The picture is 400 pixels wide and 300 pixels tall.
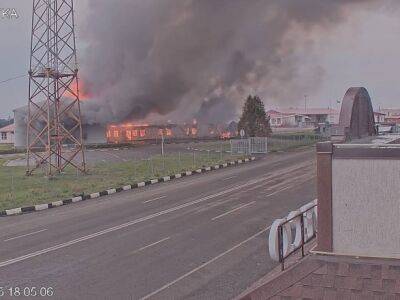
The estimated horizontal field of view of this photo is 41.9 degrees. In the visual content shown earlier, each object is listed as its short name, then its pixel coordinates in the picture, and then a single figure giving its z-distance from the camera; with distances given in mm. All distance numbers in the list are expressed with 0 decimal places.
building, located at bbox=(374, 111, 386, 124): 100962
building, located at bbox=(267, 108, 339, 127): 111556
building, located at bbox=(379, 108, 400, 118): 133000
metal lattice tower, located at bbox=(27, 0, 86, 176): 27047
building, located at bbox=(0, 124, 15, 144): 75125
